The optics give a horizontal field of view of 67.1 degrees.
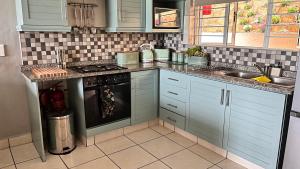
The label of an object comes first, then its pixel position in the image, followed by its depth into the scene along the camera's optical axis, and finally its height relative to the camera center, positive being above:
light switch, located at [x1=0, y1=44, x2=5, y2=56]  2.40 -0.03
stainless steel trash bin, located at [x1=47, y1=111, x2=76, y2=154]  2.40 -0.91
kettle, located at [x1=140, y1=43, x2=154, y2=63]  3.32 -0.12
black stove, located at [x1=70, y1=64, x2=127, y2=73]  2.60 -0.25
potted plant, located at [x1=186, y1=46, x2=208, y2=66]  2.96 -0.12
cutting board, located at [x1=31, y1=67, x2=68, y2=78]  2.22 -0.26
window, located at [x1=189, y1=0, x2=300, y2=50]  2.24 +0.27
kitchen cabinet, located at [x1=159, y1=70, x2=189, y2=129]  2.74 -0.64
